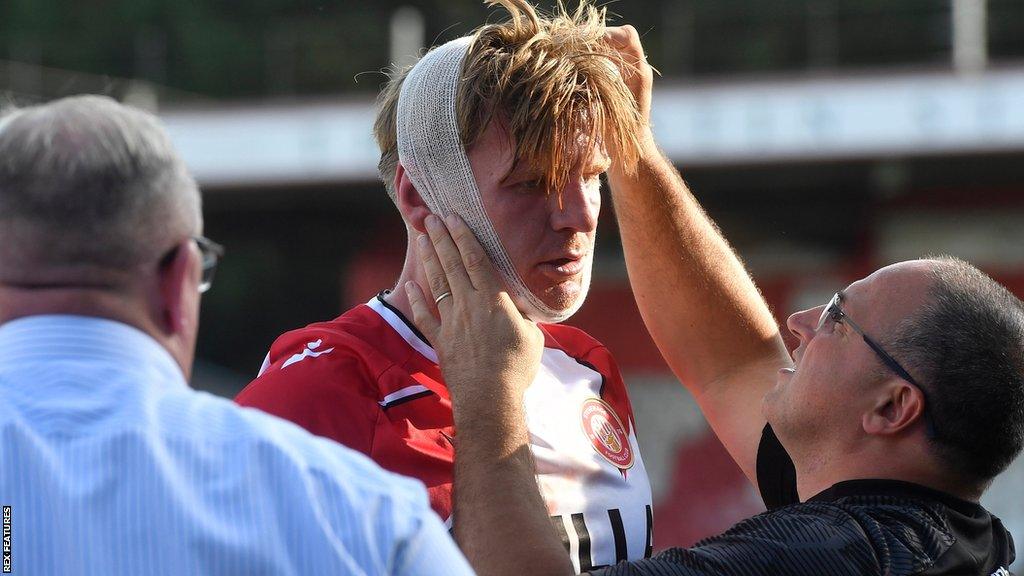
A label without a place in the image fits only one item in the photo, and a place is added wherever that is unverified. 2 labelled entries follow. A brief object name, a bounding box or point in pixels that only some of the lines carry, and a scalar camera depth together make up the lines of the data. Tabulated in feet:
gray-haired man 18.43
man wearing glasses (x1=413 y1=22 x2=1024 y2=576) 19.79
